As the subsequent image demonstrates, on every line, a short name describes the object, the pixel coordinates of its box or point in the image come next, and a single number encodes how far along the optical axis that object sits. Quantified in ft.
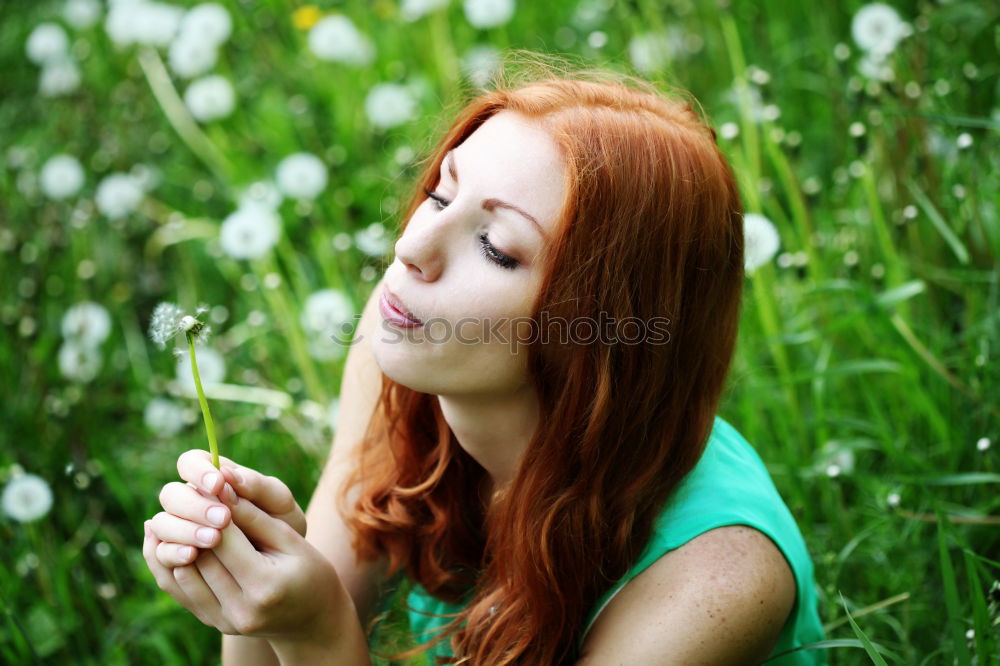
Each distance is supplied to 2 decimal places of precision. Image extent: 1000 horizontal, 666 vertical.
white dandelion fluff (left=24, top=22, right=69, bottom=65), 9.27
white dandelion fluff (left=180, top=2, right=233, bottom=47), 8.38
